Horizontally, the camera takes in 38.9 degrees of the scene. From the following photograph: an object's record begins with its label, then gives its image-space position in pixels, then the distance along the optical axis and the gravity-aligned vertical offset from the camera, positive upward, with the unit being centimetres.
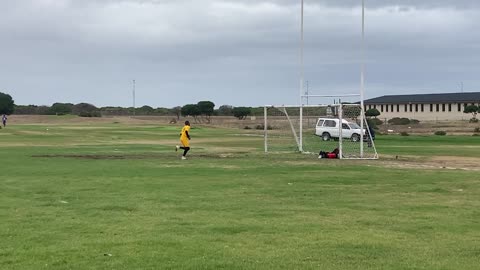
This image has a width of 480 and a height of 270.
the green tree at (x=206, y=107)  12662 +25
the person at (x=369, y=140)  3452 -184
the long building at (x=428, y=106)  11994 +33
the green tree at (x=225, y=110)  15625 -40
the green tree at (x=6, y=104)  13150 +100
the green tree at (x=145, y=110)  17825 -38
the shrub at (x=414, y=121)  11262 -229
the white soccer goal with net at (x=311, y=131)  3475 -132
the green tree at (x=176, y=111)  14438 -60
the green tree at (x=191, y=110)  12712 -30
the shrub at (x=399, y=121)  10998 -221
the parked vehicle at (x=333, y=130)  4378 -147
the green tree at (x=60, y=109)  15125 -1
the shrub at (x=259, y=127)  8764 -247
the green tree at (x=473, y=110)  10912 -44
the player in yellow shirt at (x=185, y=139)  3109 -140
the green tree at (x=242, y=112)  12975 -73
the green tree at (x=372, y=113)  11950 -93
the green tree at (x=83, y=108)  16348 +21
